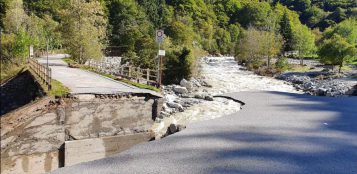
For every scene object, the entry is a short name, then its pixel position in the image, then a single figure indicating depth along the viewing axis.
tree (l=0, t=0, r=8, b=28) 51.55
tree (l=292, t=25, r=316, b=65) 56.53
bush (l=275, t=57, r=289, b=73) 45.56
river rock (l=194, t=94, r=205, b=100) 21.52
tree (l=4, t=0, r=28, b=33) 35.76
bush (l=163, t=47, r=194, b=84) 28.55
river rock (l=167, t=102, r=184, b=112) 17.79
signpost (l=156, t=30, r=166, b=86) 15.77
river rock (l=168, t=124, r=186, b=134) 13.23
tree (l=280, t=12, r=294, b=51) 67.12
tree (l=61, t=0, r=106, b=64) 27.84
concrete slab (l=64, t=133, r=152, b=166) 10.77
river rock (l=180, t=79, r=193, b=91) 26.42
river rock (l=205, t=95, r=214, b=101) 20.81
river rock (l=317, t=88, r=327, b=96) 24.78
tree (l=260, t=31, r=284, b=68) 46.43
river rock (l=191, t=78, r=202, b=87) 28.66
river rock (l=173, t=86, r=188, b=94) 23.92
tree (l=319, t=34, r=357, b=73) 40.25
